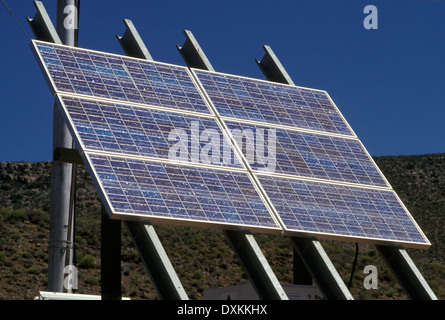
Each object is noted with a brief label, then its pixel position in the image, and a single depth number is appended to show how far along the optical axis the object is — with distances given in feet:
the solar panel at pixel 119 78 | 48.14
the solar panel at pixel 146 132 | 44.93
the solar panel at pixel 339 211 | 47.50
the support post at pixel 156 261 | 40.91
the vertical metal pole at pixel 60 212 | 56.54
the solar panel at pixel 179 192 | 42.08
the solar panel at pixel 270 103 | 54.03
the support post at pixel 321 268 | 46.19
